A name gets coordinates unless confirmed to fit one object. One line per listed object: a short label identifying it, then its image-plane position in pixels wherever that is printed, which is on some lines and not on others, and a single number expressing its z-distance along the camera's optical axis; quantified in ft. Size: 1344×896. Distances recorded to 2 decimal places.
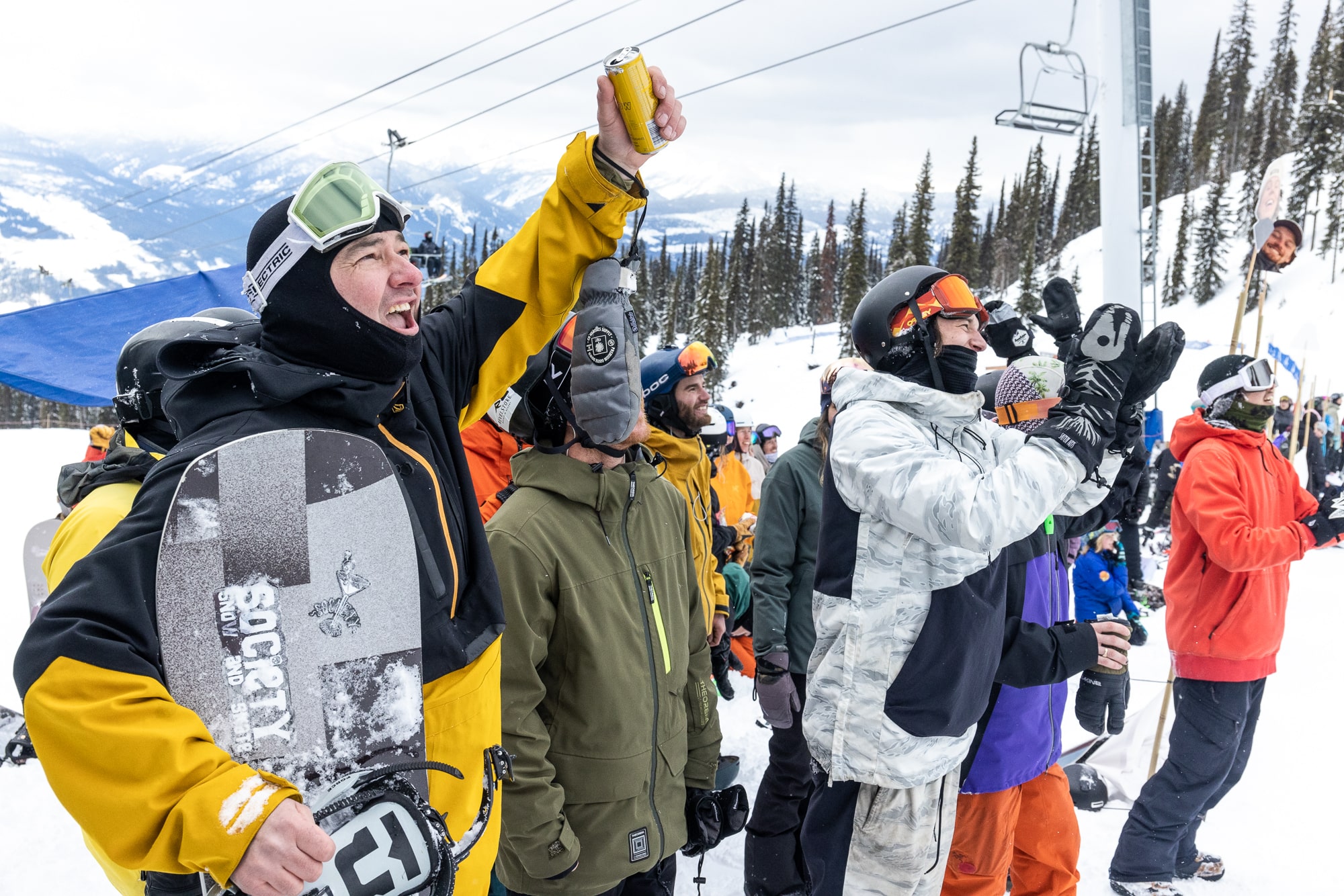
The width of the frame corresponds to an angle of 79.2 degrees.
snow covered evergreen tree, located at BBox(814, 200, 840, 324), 304.71
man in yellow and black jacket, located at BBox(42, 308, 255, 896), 6.68
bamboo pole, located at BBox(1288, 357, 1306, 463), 22.43
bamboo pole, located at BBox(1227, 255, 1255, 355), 18.25
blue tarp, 22.29
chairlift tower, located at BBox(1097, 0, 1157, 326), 18.70
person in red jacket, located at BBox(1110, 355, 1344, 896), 12.52
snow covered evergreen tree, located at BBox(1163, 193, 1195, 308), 165.07
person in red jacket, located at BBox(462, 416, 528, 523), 12.12
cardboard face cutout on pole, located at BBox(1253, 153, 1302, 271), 19.53
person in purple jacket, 9.07
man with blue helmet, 13.46
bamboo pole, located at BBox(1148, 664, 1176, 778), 15.42
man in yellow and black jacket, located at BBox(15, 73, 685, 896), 3.84
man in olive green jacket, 7.53
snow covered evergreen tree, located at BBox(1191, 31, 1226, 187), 228.02
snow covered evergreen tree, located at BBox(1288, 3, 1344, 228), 153.79
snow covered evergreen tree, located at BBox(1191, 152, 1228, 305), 156.46
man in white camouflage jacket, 7.48
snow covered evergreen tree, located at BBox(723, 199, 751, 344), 234.76
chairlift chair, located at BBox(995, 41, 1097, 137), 23.45
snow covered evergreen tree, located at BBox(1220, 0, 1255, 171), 241.76
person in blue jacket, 20.86
